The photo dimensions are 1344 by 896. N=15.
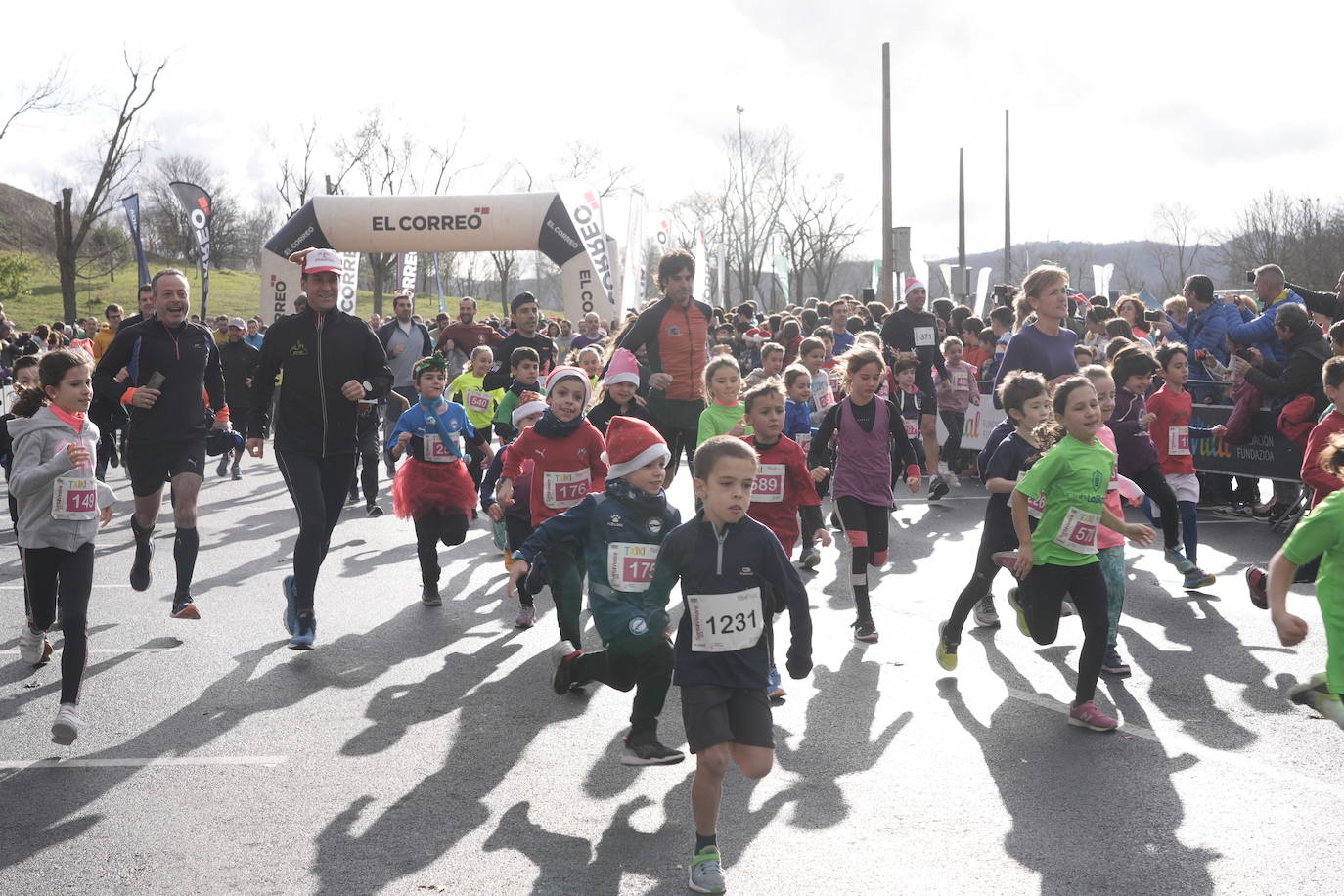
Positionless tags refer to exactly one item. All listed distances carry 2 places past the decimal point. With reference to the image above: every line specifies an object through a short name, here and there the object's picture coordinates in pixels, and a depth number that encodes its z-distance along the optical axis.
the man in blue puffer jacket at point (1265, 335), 11.42
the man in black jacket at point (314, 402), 7.12
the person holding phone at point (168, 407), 7.68
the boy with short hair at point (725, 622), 4.14
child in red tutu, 8.63
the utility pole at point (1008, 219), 49.56
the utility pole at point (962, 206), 48.97
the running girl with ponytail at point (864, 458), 7.59
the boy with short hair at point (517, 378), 9.31
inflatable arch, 24.80
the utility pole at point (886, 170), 28.02
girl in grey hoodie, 5.66
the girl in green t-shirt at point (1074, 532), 5.70
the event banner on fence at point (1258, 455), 11.53
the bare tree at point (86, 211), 38.38
